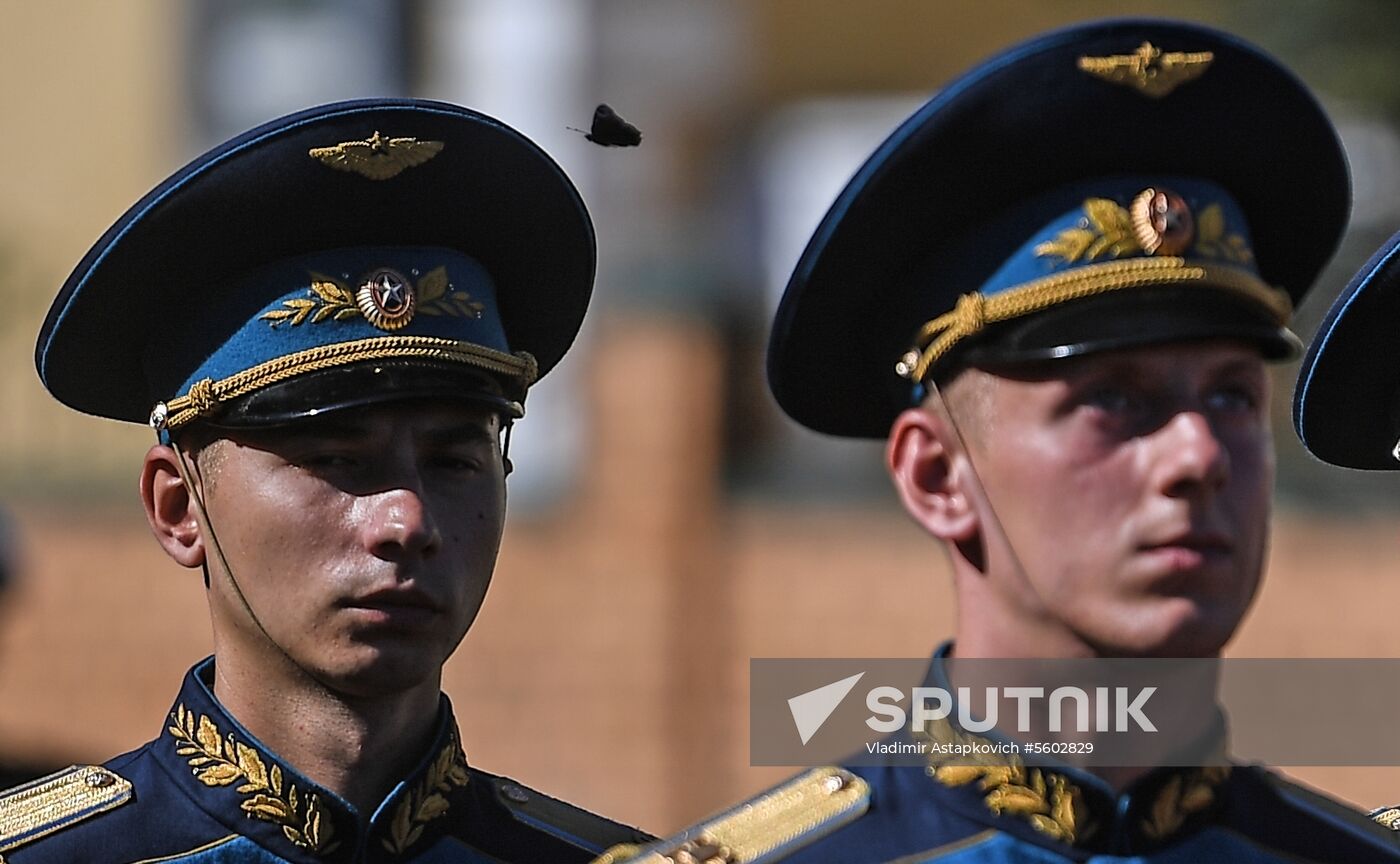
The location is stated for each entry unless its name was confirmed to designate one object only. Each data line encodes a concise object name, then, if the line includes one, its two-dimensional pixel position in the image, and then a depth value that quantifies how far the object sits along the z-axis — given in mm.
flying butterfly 8289
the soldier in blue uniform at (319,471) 7812
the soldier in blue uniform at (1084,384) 7230
